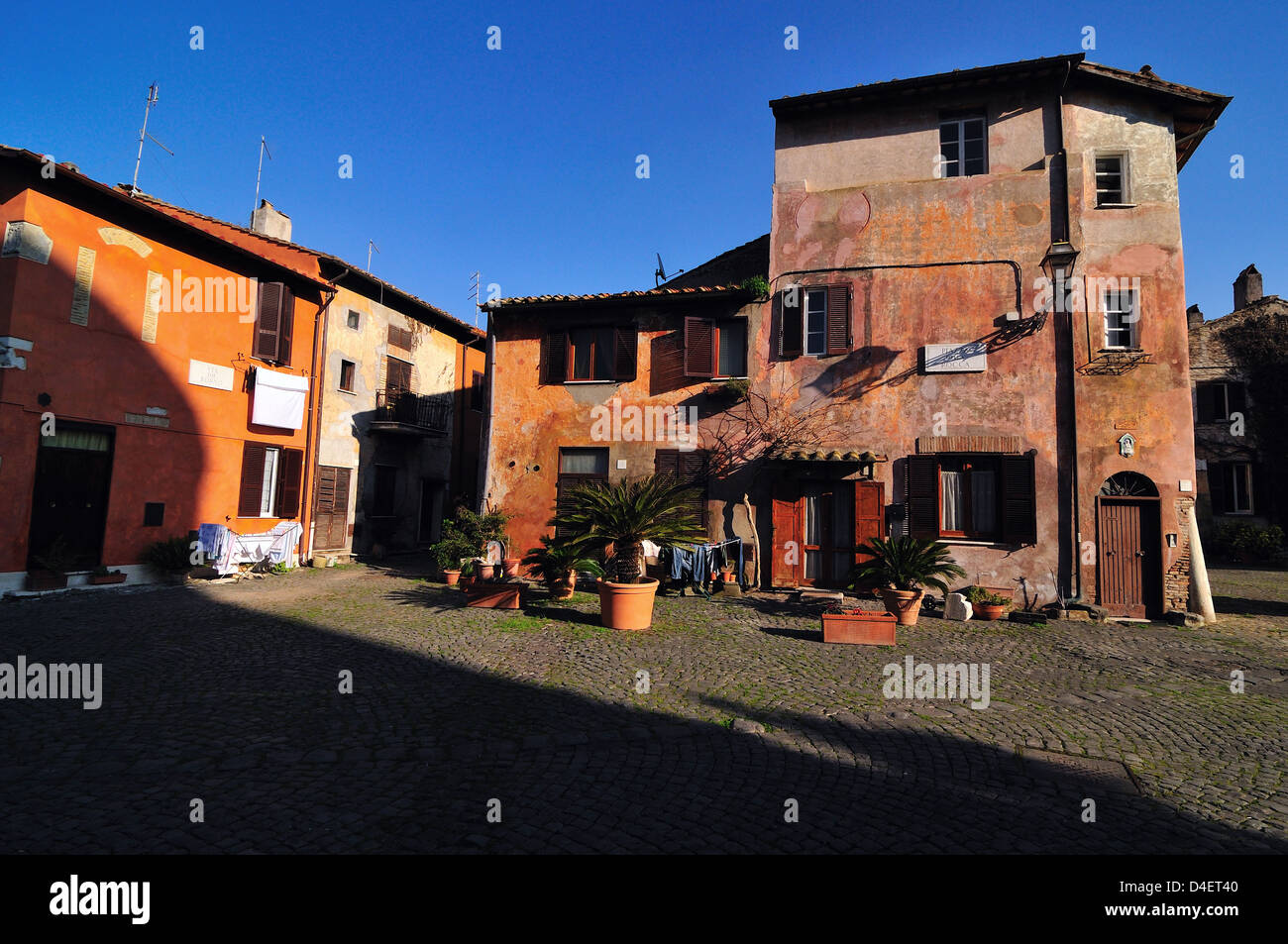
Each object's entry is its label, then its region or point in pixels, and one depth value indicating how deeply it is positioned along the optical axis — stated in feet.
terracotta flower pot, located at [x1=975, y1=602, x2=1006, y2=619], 34.29
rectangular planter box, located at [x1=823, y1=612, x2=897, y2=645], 27.61
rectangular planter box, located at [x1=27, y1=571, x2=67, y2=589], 33.58
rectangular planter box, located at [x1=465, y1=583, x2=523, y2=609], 34.32
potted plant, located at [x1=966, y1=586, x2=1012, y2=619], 34.32
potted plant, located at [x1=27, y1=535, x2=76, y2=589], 33.78
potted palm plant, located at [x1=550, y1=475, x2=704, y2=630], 29.04
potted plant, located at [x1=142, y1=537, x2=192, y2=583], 39.42
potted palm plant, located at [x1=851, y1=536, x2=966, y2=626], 32.19
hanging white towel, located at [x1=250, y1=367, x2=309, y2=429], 46.65
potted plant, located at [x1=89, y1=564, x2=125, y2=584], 36.35
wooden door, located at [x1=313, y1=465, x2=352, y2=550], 52.85
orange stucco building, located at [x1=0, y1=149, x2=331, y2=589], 33.53
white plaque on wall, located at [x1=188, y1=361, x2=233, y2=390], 42.27
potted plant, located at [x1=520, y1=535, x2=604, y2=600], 31.81
